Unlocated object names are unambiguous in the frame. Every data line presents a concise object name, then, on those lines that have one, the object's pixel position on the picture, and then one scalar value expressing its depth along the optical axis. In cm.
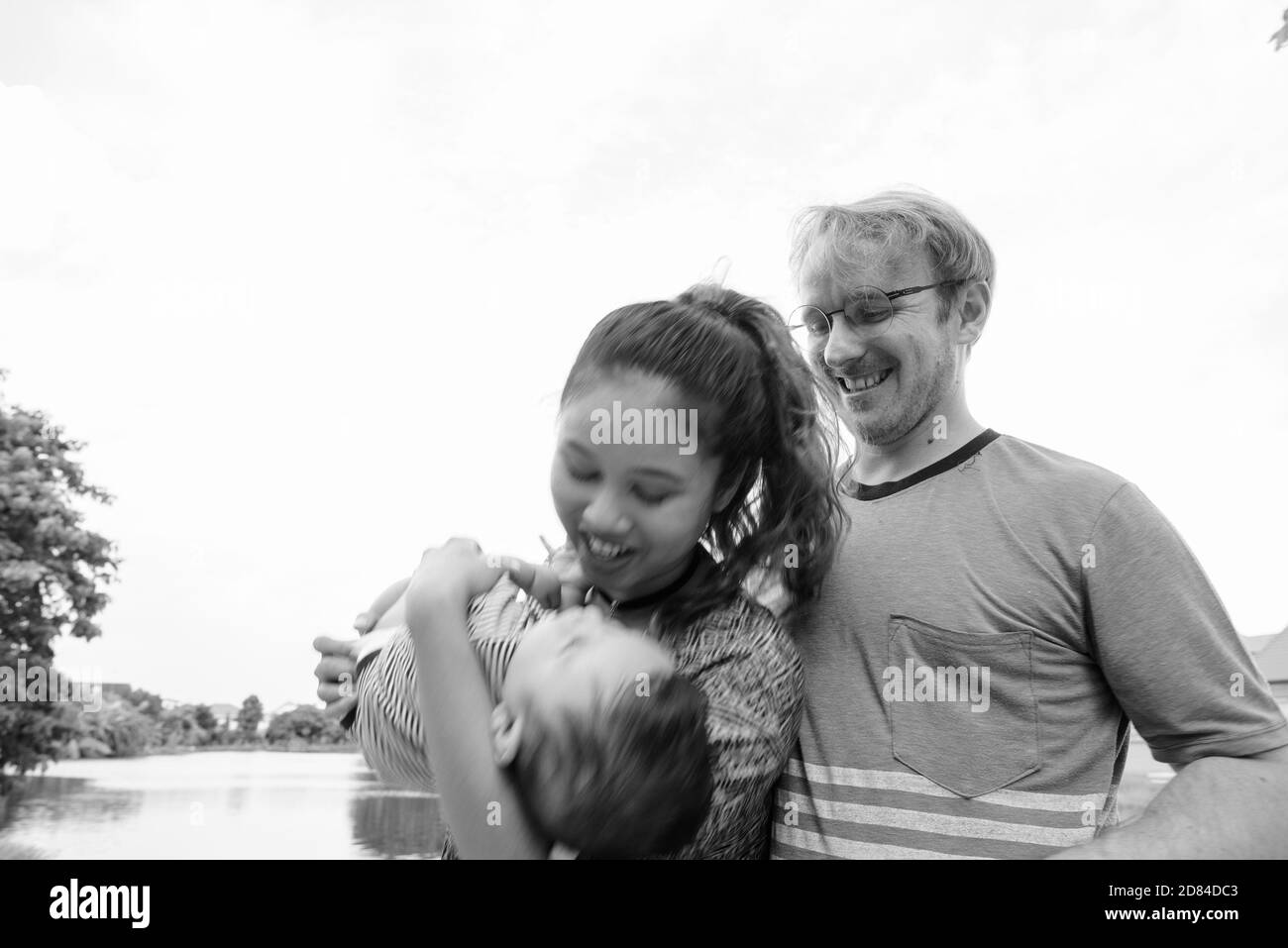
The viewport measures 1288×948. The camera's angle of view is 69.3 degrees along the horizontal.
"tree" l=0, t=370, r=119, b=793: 1497
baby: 118
